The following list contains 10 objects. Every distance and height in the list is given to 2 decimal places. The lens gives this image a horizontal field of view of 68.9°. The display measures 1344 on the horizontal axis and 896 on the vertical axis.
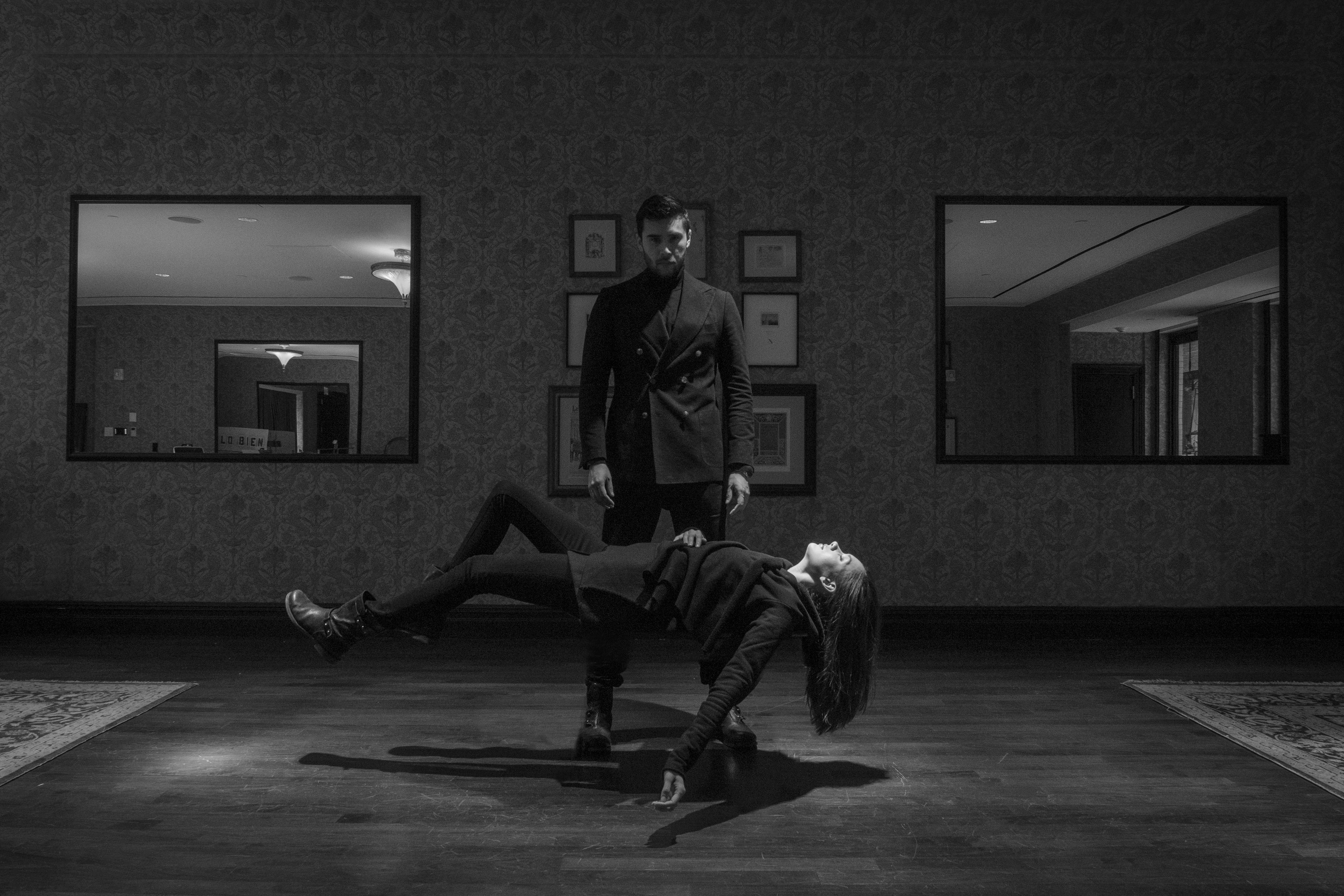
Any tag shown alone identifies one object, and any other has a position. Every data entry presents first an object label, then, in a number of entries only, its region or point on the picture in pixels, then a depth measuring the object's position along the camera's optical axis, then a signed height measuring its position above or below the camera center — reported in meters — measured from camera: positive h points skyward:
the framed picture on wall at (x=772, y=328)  4.49 +0.58
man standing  2.65 +0.12
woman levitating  2.23 -0.34
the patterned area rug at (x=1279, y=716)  2.47 -0.77
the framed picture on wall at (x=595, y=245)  4.49 +0.96
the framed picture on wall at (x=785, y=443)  4.47 +0.06
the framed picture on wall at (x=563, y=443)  4.48 +0.05
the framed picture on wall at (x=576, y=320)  4.49 +0.61
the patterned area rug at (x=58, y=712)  2.47 -0.77
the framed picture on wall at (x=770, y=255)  4.49 +0.92
